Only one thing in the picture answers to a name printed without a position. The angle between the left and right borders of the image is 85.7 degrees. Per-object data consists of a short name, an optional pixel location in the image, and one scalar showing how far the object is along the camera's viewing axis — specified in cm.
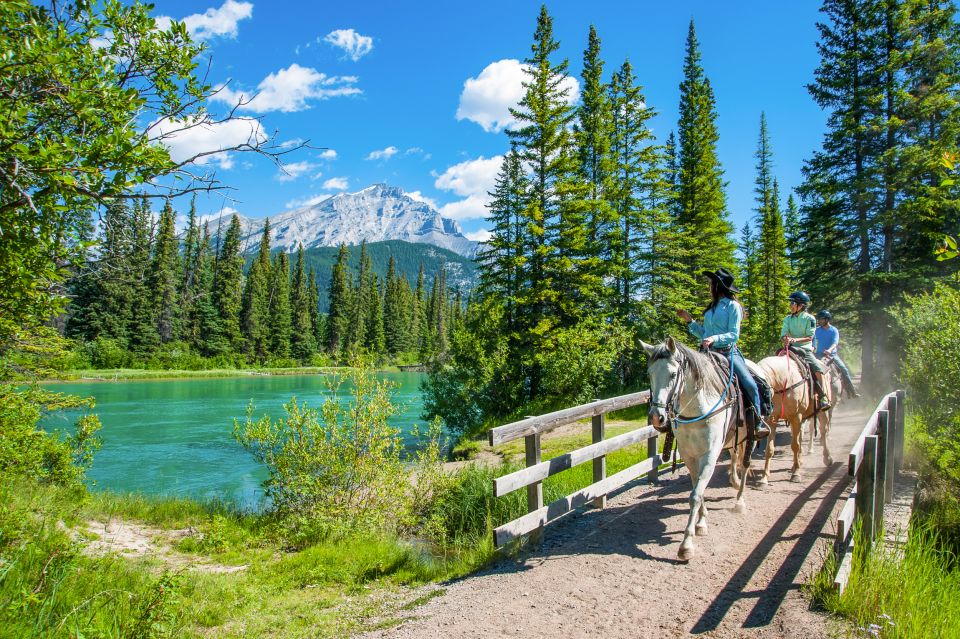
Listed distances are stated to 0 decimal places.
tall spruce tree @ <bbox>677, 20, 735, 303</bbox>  3098
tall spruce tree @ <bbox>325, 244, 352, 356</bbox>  8931
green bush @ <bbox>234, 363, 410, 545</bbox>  907
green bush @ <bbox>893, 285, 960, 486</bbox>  768
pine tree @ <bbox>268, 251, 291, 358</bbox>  7994
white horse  556
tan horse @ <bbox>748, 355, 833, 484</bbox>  780
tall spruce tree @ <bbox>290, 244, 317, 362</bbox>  8288
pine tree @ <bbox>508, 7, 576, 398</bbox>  2433
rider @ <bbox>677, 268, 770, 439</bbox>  665
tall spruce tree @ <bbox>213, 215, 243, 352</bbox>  7300
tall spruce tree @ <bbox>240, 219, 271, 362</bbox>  7612
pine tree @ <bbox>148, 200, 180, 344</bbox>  6569
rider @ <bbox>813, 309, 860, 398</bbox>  1011
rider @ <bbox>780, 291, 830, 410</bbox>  864
